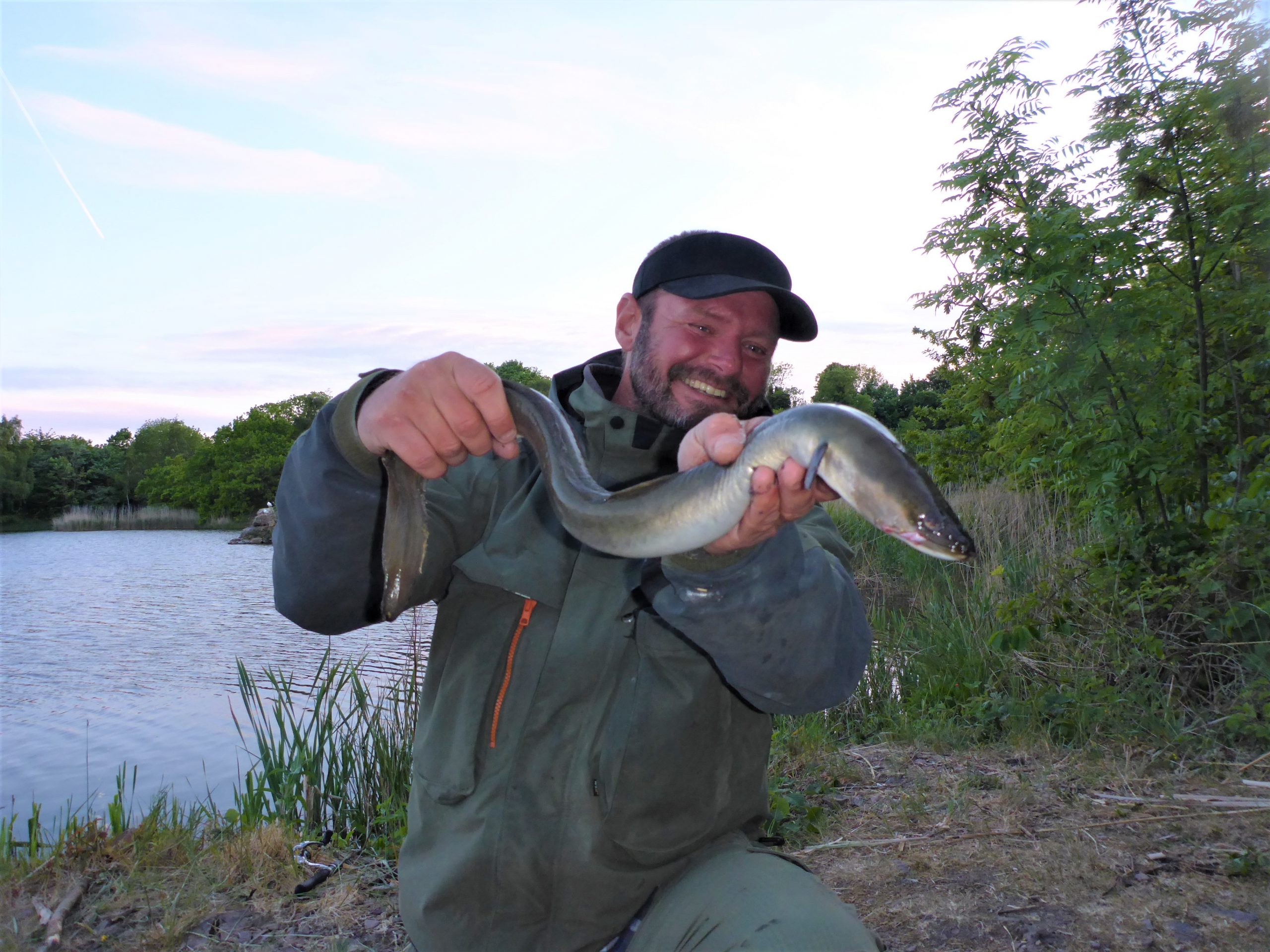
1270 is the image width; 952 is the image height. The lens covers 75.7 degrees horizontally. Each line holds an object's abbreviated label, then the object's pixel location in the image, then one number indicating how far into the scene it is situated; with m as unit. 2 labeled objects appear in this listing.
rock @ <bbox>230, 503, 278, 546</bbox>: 34.12
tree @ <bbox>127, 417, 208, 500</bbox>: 62.75
